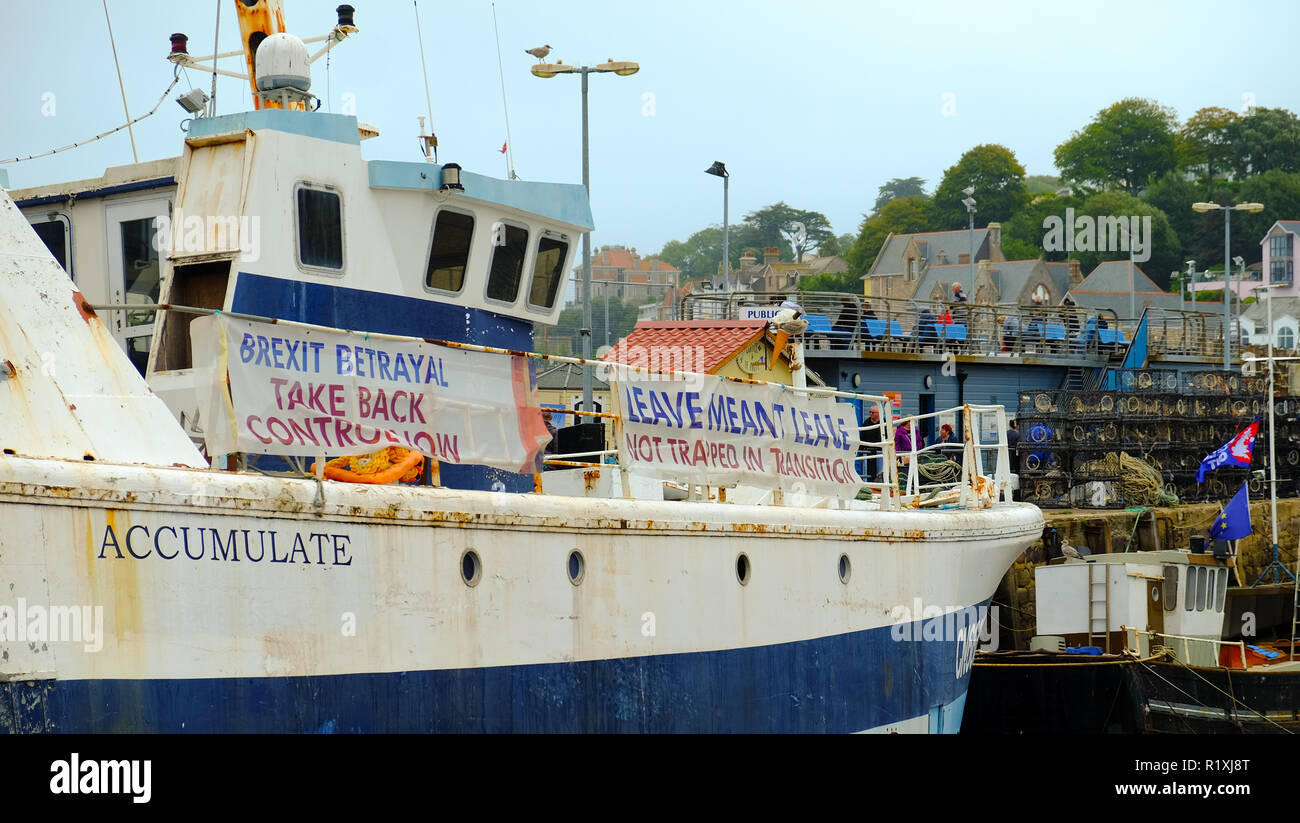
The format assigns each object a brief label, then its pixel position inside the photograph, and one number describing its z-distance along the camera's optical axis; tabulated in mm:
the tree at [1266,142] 124812
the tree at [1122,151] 130625
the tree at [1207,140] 127750
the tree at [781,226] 157875
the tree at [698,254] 168375
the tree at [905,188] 196250
